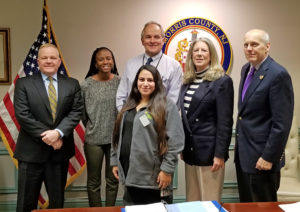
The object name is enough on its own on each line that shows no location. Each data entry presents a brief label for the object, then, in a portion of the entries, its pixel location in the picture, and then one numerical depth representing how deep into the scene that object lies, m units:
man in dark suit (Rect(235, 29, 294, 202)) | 1.95
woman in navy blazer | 2.23
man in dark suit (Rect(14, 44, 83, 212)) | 2.36
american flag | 2.83
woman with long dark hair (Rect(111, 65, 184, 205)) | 2.04
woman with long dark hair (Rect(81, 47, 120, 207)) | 2.70
